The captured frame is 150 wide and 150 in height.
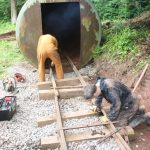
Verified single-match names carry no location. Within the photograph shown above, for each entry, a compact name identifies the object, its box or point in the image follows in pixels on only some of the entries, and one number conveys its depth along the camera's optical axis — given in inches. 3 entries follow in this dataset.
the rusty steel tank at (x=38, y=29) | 250.4
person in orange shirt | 228.6
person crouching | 145.8
